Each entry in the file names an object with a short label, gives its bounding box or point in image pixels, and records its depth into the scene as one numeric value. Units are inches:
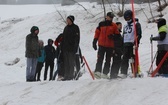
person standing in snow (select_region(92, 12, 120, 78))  699.4
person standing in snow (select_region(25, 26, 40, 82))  852.6
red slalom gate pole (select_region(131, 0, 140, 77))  681.6
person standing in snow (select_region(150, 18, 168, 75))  705.6
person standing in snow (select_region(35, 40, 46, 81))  951.6
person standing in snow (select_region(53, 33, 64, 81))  801.9
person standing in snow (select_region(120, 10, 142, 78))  697.6
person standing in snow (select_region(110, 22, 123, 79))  701.9
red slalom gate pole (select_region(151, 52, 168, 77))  674.9
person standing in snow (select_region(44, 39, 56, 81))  960.9
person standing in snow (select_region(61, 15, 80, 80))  732.7
